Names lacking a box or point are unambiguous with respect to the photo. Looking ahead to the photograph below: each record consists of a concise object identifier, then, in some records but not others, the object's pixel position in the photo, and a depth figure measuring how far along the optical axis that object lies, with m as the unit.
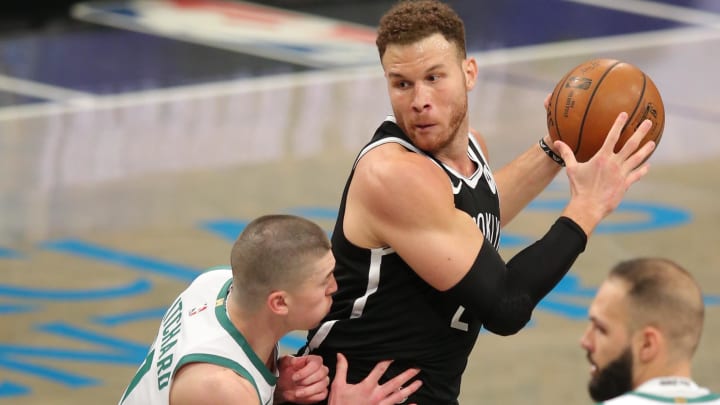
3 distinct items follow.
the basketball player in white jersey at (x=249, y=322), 8.66
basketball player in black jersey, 8.89
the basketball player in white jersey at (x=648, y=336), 7.67
